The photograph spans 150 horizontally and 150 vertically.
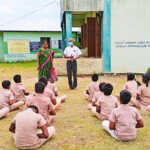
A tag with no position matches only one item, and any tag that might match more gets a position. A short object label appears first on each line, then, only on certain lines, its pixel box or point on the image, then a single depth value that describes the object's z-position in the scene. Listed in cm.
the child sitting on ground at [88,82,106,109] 428
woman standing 601
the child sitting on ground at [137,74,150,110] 444
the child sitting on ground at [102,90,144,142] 303
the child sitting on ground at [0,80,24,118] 430
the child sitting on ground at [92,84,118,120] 374
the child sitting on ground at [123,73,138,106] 489
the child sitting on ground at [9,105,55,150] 278
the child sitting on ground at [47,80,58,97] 495
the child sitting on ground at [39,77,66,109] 410
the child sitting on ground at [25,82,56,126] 348
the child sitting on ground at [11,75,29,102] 493
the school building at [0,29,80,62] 1992
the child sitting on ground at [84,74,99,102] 516
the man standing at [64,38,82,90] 704
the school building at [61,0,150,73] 950
